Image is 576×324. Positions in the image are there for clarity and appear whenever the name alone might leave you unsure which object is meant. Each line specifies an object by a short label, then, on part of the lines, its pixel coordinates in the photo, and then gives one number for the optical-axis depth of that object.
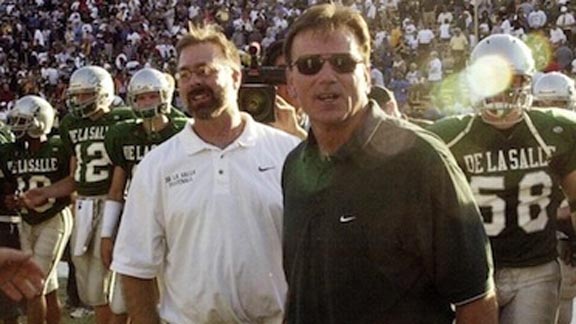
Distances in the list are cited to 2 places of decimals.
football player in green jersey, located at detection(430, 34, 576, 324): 4.73
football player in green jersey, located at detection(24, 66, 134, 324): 7.09
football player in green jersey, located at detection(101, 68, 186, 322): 6.34
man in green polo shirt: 2.66
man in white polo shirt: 3.58
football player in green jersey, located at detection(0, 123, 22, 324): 7.31
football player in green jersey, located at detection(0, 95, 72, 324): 7.52
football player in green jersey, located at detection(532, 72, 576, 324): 6.02
